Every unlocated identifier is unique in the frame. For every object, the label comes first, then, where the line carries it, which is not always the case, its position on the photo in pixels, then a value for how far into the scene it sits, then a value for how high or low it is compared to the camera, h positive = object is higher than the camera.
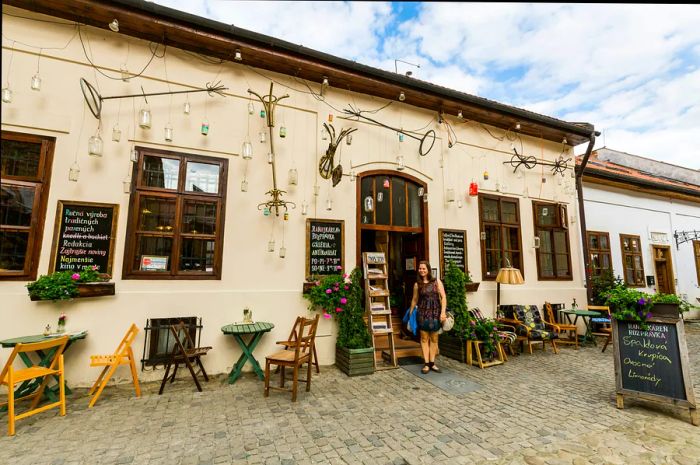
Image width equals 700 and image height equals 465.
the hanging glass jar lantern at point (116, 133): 5.02 +2.01
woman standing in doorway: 5.52 -0.56
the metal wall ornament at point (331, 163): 6.23 +1.98
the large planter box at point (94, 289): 4.71 -0.17
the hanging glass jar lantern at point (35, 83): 4.58 +2.48
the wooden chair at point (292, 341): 5.29 -0.96
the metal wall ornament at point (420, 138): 6.69 +2.83
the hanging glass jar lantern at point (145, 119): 4.82 +2.13
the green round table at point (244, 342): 5.00 -0.93
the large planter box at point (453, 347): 6.11 -1.23
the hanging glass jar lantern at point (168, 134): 5.17 +2.08
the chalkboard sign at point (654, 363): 3.95 -1.00
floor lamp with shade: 6.73 +0.02
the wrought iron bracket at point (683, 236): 11.17 +1.29
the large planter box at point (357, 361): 5.35 -1.28
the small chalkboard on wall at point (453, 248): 7.08 +0.59
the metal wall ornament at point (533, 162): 8.23 +2.69
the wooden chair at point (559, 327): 7.24 -1.01
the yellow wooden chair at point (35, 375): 3.55 -1.03
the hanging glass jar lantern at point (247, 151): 5.27 +1.86
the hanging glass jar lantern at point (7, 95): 4.64 +2.36
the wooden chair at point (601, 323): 7.58 -1.03
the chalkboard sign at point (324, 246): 6.00 +0.52
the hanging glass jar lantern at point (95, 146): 4.72 +1.72
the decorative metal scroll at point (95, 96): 5.00 +2.59
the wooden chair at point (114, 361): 4.23 -1.03
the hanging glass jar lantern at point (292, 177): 5.91 +1.66
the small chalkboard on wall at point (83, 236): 4.84 +0.56
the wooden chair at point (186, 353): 4.53 -1.03
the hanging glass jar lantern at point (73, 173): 4.76 +1.37
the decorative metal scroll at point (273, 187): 5.64 +1.42
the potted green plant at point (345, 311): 5.51 -0.55
